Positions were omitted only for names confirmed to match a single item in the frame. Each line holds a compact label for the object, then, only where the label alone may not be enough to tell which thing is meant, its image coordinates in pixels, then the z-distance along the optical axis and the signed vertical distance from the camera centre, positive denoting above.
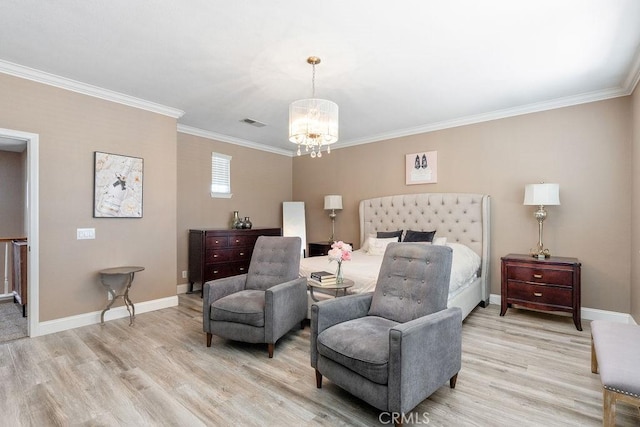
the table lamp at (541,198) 3.76 +0.17
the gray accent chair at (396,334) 1.81 -0.81
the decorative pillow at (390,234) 4.98 -0.34
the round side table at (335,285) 2.98 -0.69
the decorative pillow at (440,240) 4.53 -0.40
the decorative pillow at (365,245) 5.14 -0.53
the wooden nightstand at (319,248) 5.88 -0.66
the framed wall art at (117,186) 3.79 +0.35
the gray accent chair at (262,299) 2.85 -0.83
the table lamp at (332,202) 6.01 +0.21
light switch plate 3.65 -0.22
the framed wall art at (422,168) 5.09 +0.74
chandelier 2.98 +0.90
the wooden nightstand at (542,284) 3.55 -0.84
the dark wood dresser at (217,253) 4.94 -0.64
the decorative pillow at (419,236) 4.54 -0.34
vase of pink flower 3.11 -0.41
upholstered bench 1.56 -0.82
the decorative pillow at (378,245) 4.75 -0.49
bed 3.54 -0.30
